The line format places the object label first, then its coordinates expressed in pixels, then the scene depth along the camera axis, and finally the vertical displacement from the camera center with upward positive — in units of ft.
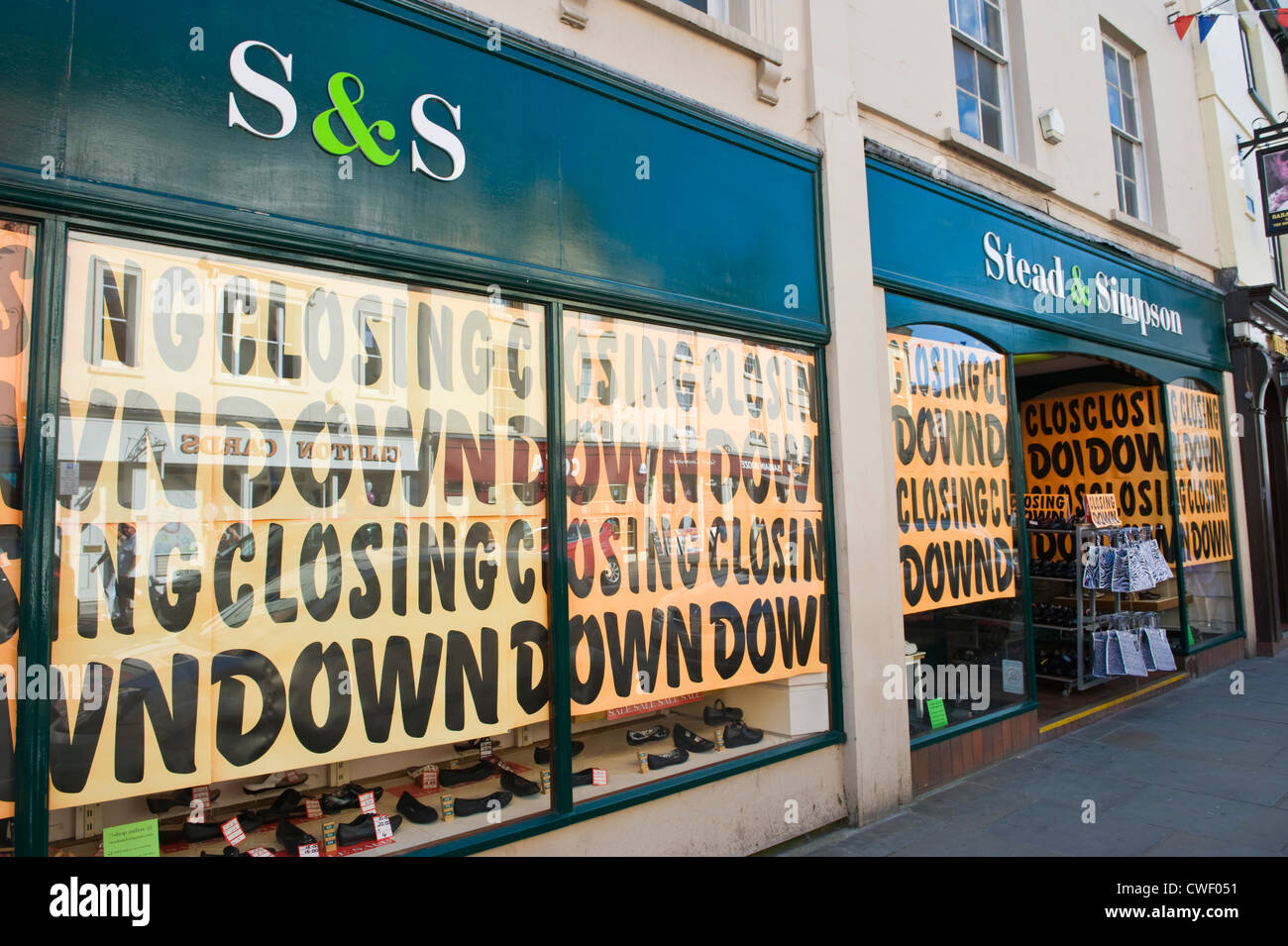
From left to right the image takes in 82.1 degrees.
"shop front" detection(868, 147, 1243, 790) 18.98 +2.03
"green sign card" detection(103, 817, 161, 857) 9.29 -3.57
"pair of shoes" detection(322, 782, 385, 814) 11.81 -3.95
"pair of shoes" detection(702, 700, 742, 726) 15.84 -3.74
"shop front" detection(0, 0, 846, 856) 8.80 +1.59
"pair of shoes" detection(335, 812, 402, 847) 10.74 -4.07
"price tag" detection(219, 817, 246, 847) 10.39 -3.86
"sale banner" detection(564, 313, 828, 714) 13.17 +0.52
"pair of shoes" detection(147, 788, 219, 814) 10.75 -3.58
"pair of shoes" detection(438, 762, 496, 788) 12.84 -3.97
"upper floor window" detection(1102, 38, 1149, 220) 29.68 +16.01
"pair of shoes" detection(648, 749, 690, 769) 13.92 -4.13
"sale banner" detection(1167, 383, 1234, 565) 30.14 +2.08
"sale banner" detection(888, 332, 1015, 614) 18.69 +1.58
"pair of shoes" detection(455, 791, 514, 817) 11.78 -4.11
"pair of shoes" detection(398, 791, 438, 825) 11.52 -4.11
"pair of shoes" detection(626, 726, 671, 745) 14.93 -3.93
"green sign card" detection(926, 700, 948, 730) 18.49 -4.60
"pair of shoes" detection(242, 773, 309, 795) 11.93 -3.72
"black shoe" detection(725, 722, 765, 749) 15.11 -4.04
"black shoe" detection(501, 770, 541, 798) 12.44 -4.03
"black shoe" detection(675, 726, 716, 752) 14.80 -4.04
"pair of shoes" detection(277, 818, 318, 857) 10.64 -4.11
